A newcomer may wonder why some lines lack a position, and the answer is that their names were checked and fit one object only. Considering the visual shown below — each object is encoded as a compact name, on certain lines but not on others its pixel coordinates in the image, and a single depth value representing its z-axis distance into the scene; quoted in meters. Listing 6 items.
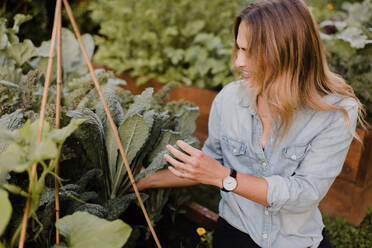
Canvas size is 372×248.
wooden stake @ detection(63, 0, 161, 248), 0.99
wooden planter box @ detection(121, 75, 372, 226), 2.03
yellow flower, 1.67
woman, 1.17
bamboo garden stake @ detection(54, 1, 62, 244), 0.97
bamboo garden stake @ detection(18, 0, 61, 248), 0.82
